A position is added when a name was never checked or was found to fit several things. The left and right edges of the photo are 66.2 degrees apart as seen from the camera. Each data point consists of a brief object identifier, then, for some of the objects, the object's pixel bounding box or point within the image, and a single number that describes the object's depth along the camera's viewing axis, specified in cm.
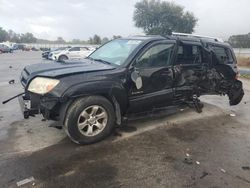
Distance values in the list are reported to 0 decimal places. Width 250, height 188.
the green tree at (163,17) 3392
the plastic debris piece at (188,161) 276
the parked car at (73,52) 1690
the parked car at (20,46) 4166
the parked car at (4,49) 2840
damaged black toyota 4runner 295
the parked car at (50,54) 1745
